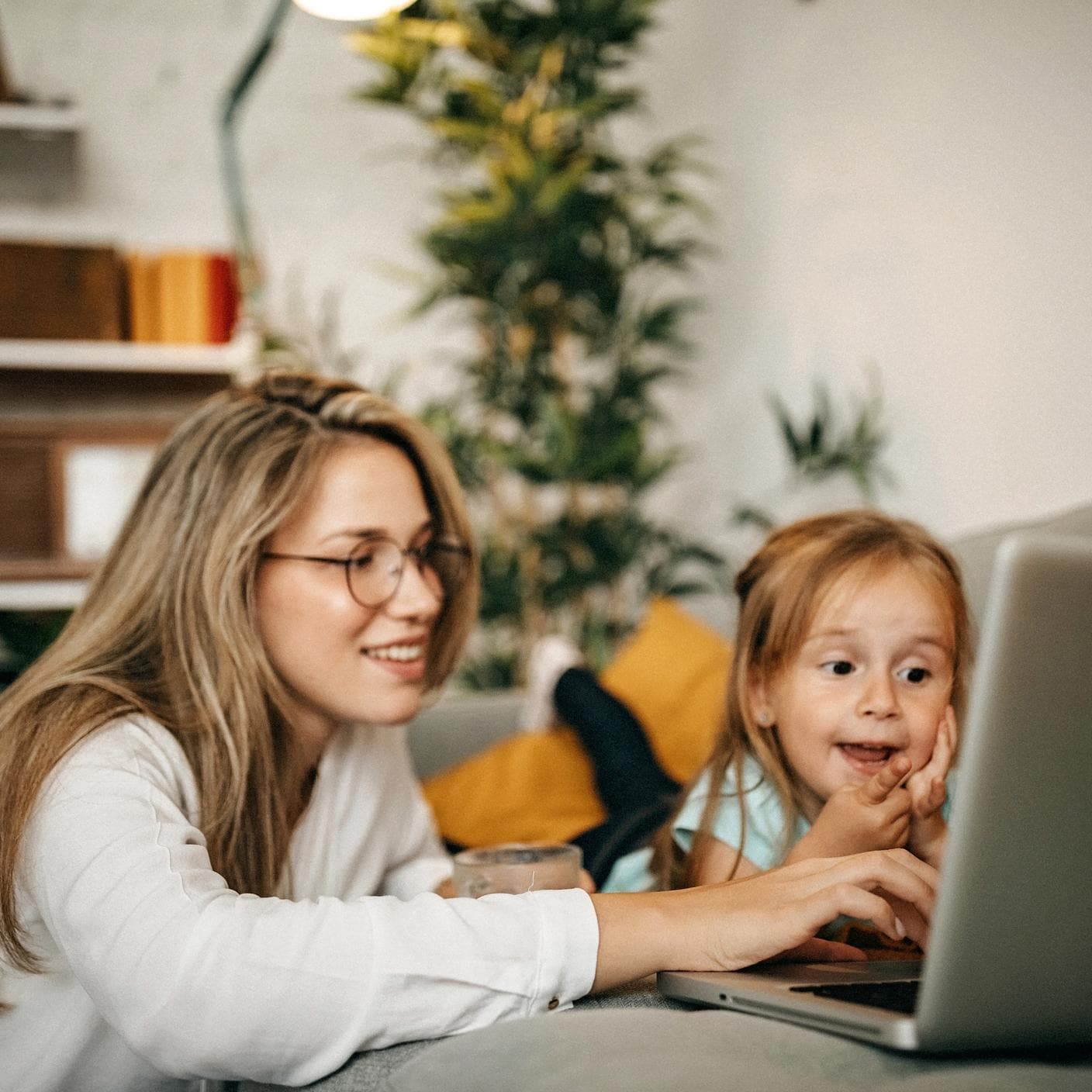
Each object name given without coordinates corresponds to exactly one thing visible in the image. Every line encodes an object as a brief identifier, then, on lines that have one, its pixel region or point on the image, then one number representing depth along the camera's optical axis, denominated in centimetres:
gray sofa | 191
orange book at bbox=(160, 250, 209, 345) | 295
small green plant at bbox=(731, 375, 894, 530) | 212
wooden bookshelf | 290
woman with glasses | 72
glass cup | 96
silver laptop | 56
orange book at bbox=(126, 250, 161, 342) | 295
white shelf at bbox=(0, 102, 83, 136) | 292
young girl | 105
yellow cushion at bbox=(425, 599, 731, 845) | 162
